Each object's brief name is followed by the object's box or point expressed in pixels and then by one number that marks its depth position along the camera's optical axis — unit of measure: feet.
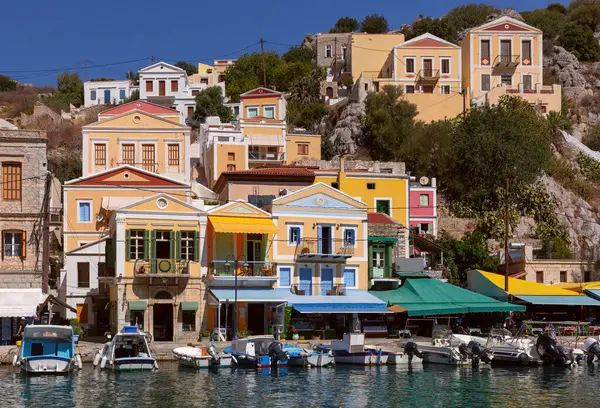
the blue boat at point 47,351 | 137.18
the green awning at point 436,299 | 179.73
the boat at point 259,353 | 145.18
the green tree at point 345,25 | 454.81
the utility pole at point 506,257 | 193.06
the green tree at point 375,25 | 440.86
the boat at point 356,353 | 151.84
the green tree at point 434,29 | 370.12
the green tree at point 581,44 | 363.35
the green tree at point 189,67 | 472.03
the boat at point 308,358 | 148.87
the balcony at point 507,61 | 304.09
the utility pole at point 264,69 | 346.35
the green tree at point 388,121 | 264.93
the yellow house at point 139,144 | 220.02
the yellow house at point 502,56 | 303.07
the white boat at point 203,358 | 144.46
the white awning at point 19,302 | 159.43
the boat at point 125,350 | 142.61
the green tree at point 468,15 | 398.01
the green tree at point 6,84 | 486.79
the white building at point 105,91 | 361.71
